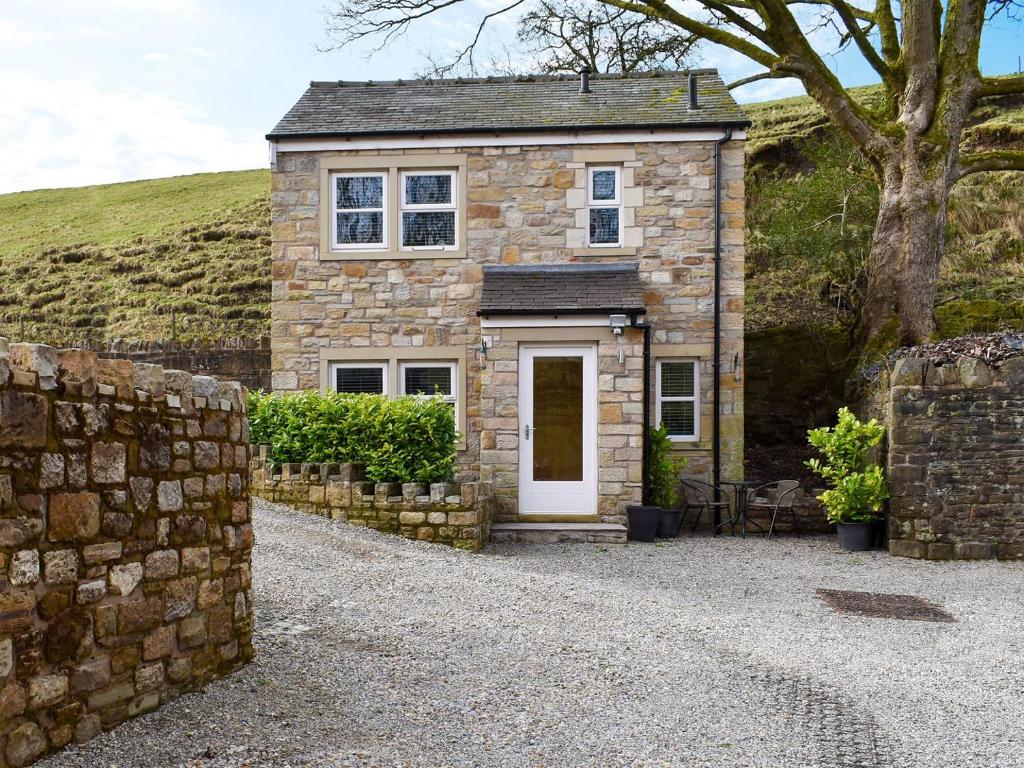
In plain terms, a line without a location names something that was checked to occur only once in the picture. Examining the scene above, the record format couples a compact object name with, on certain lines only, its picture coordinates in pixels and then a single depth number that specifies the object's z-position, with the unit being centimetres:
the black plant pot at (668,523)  1266
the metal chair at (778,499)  1302
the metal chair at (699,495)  1361
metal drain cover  800
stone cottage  1365
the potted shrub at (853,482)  1166
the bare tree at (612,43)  1931
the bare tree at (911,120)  1456
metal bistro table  1310
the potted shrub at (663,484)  1271
